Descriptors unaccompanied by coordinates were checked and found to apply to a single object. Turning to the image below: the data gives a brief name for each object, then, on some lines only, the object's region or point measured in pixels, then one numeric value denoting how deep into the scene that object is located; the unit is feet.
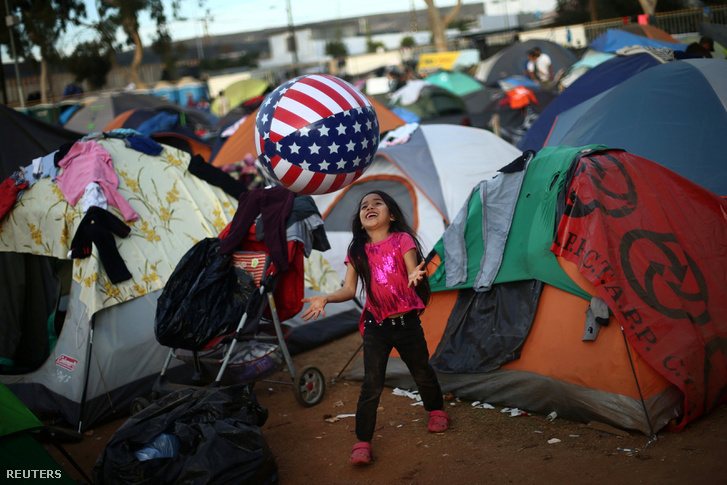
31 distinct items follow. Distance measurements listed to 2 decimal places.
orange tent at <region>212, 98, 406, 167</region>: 37.14
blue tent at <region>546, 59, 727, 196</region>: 18.17
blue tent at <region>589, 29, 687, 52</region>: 48.91
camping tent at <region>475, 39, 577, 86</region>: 72.08
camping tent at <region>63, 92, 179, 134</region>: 59.52
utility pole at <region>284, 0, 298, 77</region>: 134.51
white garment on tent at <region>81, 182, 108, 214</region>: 17.69
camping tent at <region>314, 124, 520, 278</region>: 22.95
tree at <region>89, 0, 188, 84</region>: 108.37
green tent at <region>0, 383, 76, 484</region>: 10.80
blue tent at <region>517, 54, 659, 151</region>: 25.99
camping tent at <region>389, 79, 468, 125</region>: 57.82
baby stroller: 15.78
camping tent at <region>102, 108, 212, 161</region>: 37.70
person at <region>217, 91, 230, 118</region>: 92.89
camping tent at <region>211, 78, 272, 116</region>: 94.32
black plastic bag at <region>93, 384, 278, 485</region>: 11.21
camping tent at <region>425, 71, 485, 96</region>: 67.92
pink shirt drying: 18.20
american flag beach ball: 12.79
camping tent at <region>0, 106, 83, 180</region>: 24.23
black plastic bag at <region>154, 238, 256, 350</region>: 15.29
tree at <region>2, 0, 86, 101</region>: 102.01
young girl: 12.75
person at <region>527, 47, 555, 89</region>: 52.85
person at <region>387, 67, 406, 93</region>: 68.30
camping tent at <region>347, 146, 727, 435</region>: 12.47
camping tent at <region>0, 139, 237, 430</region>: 16.75
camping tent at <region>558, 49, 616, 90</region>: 49.75
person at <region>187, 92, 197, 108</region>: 93.30
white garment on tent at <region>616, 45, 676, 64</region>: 26.76
